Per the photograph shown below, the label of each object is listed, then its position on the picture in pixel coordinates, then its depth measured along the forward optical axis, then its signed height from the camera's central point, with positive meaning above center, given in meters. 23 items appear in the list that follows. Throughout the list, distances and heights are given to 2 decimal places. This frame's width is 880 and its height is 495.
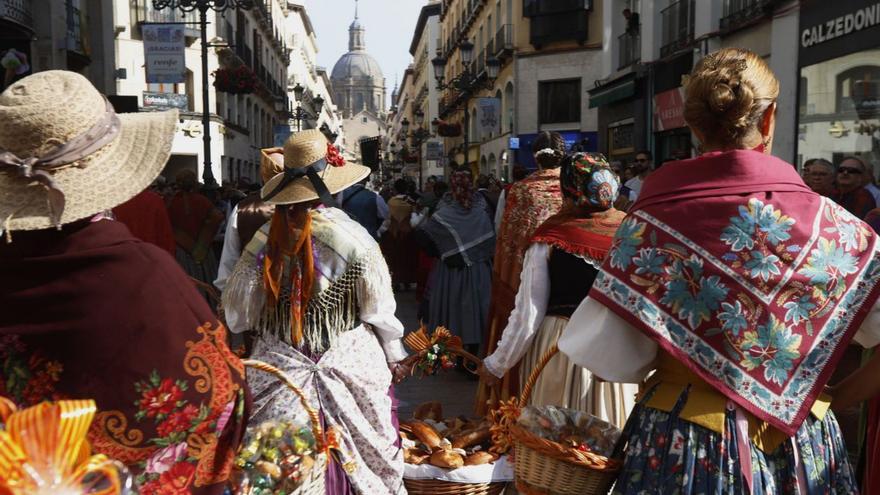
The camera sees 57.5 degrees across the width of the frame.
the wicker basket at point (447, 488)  3.47 -1.33
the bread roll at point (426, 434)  3.72 -1.19
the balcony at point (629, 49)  18.95 +3.25
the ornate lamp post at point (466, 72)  21.42 +3.36
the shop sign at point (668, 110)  15.54 +1.47
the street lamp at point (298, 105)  23.67 +2.77
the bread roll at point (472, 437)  3.75 -1.20
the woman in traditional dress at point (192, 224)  8.60 -0.43
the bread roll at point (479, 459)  3.53 -1.21
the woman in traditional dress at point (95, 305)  1.70 -0.26
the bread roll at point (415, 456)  3.59 -1.23
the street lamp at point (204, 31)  13.30 +2.61
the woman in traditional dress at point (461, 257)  7.41 -0.69
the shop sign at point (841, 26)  9.49 +1.98
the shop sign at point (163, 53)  15.94 +2.60
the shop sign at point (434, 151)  43.75 +1.77
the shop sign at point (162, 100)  22.69 +2.39
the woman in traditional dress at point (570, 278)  3.81 -0.46
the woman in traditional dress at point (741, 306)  2.05 -0.32
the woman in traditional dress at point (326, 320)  3.26 -0.57
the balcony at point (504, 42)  28.64 +5.13
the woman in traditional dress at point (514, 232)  5.16 -0.32
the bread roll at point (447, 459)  3.48 -1.20
